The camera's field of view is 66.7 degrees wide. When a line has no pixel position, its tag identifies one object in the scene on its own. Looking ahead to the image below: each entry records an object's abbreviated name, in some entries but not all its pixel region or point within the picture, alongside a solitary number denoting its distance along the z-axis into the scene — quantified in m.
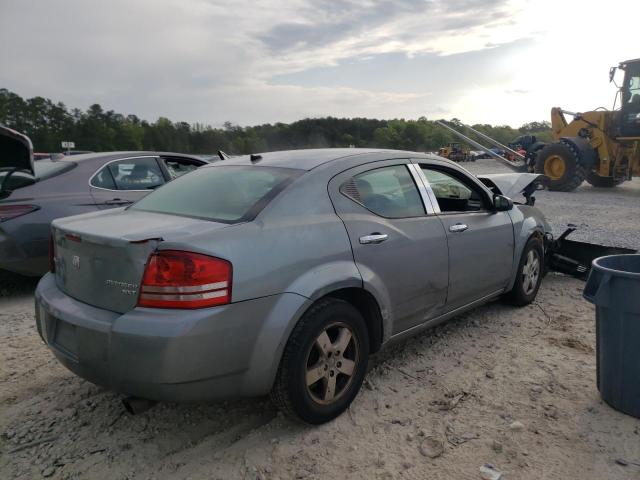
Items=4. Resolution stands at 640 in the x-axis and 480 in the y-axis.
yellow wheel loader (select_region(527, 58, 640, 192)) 13.11
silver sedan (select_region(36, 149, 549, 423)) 2.24
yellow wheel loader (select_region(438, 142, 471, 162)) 45.06
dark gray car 4.70
